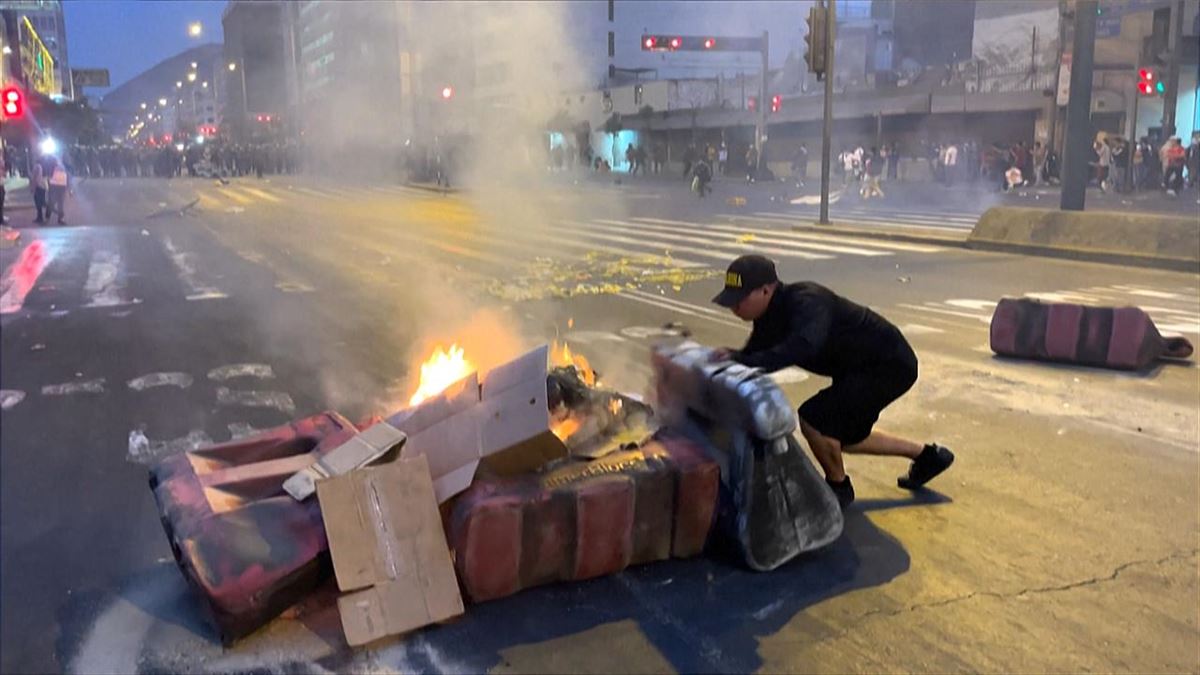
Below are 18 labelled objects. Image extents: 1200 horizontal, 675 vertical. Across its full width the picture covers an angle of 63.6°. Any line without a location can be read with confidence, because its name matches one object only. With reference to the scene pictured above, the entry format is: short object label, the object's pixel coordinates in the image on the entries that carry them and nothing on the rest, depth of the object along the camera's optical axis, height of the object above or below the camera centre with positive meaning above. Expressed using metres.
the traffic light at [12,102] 18.36 +1.25
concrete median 11.34 -0.94
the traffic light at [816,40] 16.06 +2.04
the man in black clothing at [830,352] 3.59 -0.72
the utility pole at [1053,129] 26.97 +0.92
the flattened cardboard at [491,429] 3.23 -0.89
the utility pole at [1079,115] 11.98 +0.59
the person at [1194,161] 22.97 -0.01
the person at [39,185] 17.73 -0.30
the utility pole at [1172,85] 21.66 +1.86
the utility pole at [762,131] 30.33 +1.08
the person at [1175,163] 21.62 -0.05
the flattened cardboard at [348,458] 3.12 -0.95
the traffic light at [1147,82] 20.67 +1.66
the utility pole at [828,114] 16.23 +0.84
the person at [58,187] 17.67 -0.33
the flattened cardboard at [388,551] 2.94 -1.18
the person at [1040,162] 26.53 -0.01
